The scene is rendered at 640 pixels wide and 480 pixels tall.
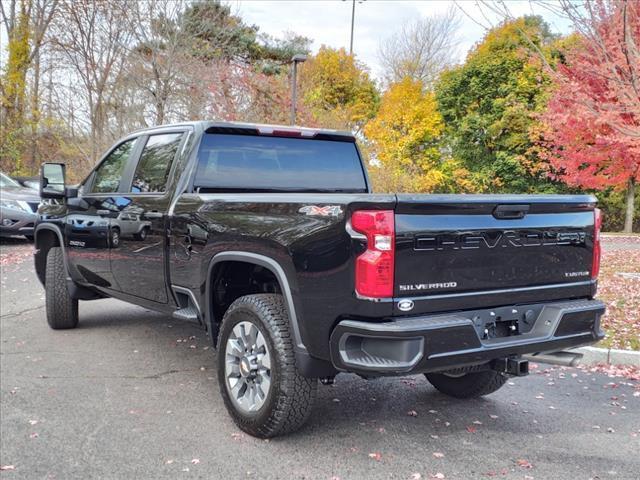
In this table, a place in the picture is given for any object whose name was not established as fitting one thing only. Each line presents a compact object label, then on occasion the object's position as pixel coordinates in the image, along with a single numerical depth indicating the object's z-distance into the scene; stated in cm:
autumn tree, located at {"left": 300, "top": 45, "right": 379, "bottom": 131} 3528
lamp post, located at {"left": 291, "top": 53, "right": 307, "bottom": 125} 1958
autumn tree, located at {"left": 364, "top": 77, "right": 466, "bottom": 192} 2970
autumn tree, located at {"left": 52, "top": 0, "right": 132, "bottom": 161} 1791
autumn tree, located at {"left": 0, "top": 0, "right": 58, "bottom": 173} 2017
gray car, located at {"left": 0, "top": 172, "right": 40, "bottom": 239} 1320
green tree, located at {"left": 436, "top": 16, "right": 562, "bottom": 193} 2991
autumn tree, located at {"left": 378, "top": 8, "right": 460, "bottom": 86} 3978
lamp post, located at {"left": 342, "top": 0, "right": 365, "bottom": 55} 4187
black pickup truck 299
